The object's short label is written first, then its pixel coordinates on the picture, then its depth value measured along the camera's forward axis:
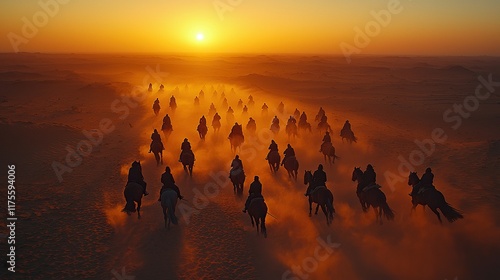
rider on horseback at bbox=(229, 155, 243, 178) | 13.62
